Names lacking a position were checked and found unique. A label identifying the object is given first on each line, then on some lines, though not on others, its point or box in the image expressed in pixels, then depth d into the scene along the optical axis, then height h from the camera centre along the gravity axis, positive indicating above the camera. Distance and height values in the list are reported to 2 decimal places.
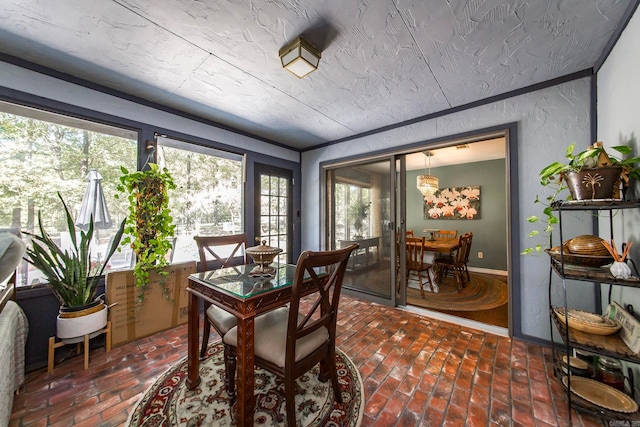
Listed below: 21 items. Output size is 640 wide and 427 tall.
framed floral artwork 5.12 +0.24
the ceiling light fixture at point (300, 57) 1.59 +1.15
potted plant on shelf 1.27 +0.22
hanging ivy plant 2.16 -0.02
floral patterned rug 1.30 -1.16
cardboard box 2.08 -0.86
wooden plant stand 1.72 -1.02
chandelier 4.07 +0.55
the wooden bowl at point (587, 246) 1.33 -0.20
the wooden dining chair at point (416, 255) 3.43 -0.64
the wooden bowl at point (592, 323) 1.34 -0.68
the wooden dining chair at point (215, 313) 1.57 -0.72
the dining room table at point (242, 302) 1.14 -0.48
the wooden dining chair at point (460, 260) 3.68 -0.77
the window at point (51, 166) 1.79 +0.45
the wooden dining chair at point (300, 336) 1.15 -0.70
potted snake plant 1.73 -0.51
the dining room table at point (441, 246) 3.60 -0.51
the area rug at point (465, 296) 3.00 -1.22
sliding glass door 3.08 -0.10
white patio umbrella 2.07 +0.10
